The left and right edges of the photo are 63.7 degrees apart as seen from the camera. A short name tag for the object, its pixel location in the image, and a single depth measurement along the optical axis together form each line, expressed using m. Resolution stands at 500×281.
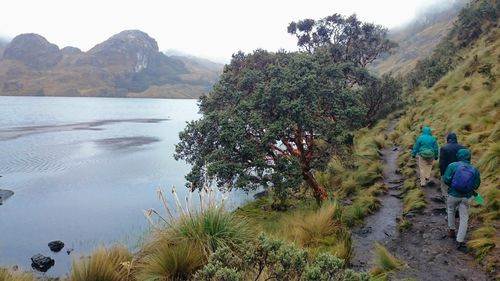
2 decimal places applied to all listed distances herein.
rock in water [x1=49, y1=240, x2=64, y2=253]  24.30
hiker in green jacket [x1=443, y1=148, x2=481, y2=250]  8.40
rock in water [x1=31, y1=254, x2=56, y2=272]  21.27
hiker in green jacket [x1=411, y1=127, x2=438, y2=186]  13.16
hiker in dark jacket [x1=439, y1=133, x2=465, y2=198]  10.05
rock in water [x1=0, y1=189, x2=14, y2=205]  34.34
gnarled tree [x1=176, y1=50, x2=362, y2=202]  15.47
